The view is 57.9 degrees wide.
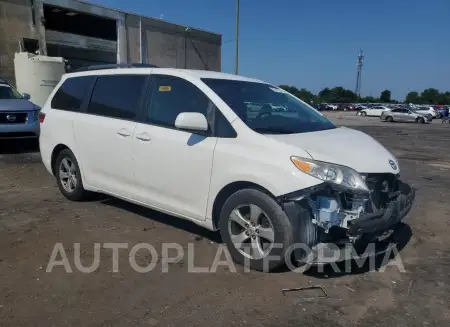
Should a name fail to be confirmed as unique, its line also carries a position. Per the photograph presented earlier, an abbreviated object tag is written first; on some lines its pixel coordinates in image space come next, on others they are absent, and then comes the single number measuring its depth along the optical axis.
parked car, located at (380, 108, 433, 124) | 37.66
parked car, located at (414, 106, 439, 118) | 43.49
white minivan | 3.34
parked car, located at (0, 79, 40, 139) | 9.65
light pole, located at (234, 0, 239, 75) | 24.53
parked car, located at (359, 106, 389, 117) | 51.53
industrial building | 22.64
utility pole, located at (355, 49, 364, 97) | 93.25
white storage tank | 15.36
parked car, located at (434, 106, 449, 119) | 46.03
